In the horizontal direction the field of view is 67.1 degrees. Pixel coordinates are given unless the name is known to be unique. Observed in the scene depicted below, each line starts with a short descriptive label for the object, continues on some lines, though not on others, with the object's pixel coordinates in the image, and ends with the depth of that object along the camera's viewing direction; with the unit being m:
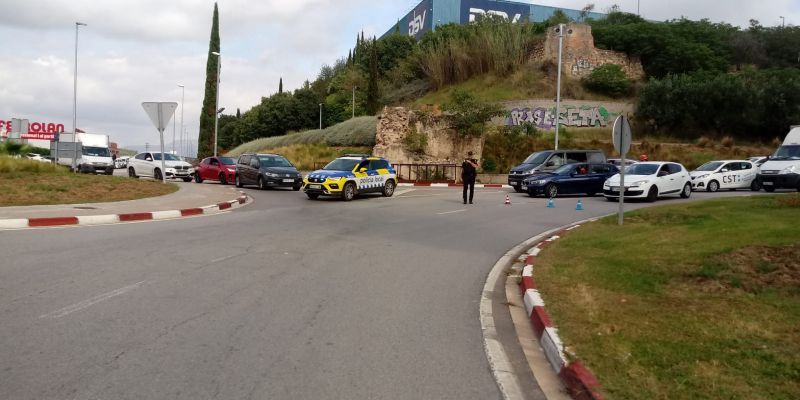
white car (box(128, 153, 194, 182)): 33.97
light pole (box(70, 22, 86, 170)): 50.67
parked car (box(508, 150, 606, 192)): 27.09
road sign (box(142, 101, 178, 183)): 22.00
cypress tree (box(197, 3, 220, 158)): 55.75
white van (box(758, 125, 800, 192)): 24.34
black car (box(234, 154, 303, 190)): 27.64
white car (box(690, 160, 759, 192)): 27.53
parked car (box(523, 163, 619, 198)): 24.53
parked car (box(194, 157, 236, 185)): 32.50
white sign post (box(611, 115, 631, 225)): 13.55
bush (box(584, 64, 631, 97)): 51.97
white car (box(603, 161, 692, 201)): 21.89
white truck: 34.75
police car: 22.20
